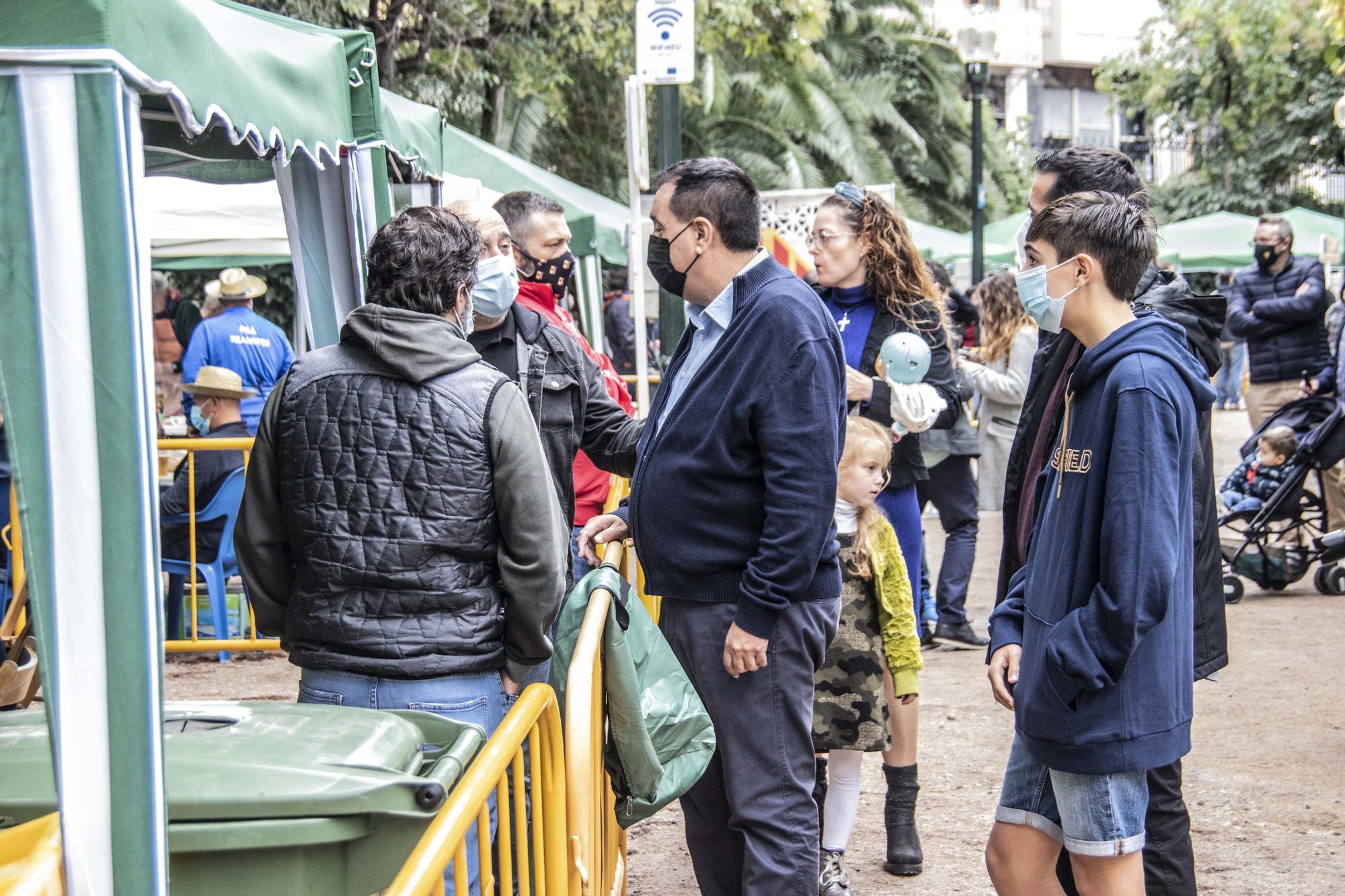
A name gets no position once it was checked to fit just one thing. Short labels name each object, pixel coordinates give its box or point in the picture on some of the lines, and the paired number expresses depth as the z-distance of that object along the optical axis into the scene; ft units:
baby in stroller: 28.48
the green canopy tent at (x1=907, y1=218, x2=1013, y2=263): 71.51
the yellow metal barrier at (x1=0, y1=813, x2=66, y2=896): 6.84
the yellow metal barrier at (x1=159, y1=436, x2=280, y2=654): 22.39
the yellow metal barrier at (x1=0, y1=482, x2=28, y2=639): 16.08
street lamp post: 44.78
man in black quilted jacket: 9.65
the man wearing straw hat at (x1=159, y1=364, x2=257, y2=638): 22.97
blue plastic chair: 22.93
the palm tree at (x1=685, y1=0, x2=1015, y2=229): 82.58
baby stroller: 27.22
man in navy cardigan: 10.52
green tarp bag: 9.93
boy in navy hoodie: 8.51
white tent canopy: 30.78
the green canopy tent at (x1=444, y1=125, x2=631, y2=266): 34.35
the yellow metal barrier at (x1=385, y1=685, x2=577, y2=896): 5.94
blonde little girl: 13.26
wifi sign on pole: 23.27
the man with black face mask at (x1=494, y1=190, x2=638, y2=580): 14.76
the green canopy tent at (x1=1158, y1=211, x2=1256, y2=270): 70.08
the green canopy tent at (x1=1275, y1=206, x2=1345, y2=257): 75.05
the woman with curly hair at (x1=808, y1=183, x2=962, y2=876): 15.53
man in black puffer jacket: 33.19
